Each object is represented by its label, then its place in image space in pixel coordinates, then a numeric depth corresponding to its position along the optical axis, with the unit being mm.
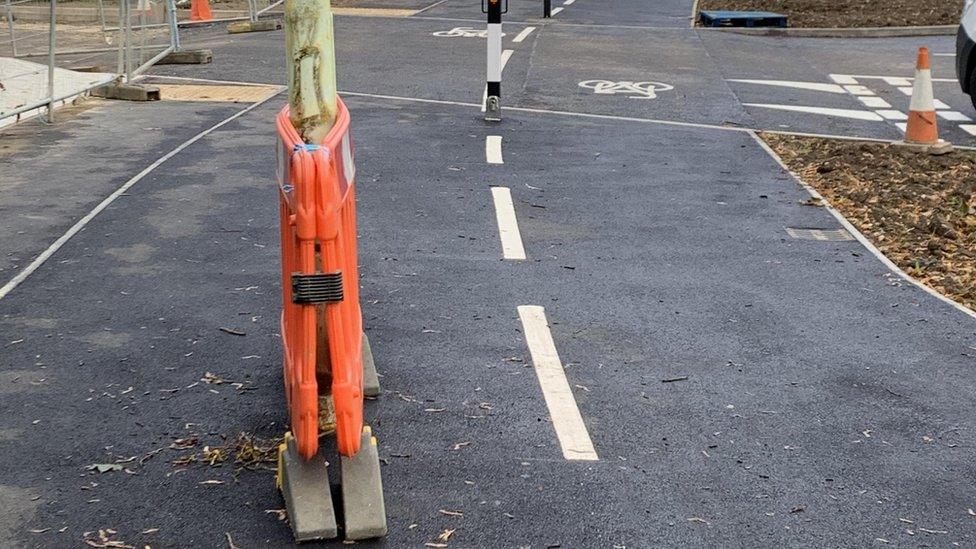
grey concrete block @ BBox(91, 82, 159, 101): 15805
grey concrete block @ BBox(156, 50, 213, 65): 19250
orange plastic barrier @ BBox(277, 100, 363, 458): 4465
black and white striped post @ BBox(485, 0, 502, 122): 14133
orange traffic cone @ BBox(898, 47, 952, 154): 13180
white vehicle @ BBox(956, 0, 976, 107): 15266
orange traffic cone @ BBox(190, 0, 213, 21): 26750
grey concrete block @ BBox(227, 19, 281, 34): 23938
